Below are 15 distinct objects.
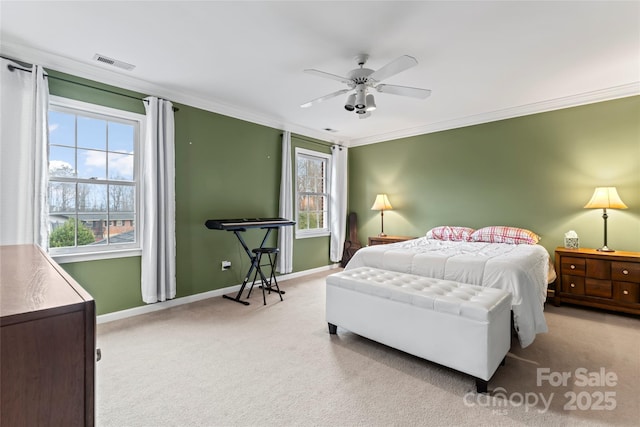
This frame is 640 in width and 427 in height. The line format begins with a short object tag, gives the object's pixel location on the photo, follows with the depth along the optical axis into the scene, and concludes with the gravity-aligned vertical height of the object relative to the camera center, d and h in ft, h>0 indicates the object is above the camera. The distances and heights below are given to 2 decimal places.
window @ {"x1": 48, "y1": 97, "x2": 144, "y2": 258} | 9.73 +1.11
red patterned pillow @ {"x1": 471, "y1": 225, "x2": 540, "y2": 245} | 12.64 -0.94
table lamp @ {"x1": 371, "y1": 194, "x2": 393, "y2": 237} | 17.74 +0.50
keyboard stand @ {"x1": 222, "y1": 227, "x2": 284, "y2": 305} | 12.68 -2.68
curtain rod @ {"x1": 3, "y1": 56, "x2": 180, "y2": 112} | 8.54 +4.08
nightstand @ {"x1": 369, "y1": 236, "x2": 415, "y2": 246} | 16.66 -1.49
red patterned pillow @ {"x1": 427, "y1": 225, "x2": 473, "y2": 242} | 14.15 -0.97
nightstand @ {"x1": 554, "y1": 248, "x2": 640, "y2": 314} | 10.58 -2.37
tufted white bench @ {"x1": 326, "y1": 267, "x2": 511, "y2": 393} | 6.53 -2.53
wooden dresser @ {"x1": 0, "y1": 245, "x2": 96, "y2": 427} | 1.86 -0.95
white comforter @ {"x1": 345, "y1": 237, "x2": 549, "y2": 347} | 7.93 -1.60
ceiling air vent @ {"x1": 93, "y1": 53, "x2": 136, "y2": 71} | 9.29 +4.68
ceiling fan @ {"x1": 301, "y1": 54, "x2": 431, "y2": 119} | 9.04 +3.82
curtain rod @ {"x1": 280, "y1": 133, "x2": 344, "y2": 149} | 17.39 +4.25
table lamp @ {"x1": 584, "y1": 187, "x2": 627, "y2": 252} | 11.11 +0.47
